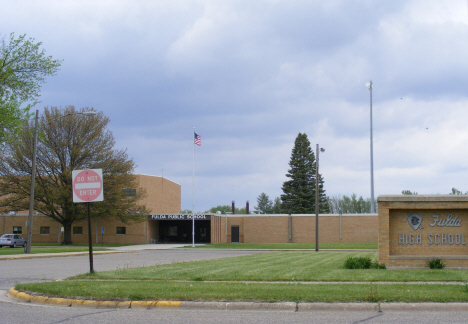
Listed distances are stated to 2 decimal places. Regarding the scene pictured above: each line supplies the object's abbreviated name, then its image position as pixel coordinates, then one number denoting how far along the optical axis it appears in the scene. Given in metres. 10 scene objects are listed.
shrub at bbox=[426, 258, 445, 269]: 16.03
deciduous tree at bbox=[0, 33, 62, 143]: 29.59
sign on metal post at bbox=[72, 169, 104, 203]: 14.52
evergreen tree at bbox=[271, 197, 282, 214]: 116.72
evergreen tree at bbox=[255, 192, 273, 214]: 130.38
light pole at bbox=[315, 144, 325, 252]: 38.38
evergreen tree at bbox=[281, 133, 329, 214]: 76.75
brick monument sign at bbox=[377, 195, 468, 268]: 16.39
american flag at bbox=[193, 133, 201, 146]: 47.15
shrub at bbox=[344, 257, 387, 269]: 16.45
